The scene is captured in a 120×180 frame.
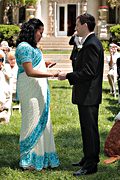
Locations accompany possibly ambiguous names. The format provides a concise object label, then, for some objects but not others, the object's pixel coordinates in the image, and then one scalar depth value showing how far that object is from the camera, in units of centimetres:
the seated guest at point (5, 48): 1231
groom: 555
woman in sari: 587
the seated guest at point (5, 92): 942
